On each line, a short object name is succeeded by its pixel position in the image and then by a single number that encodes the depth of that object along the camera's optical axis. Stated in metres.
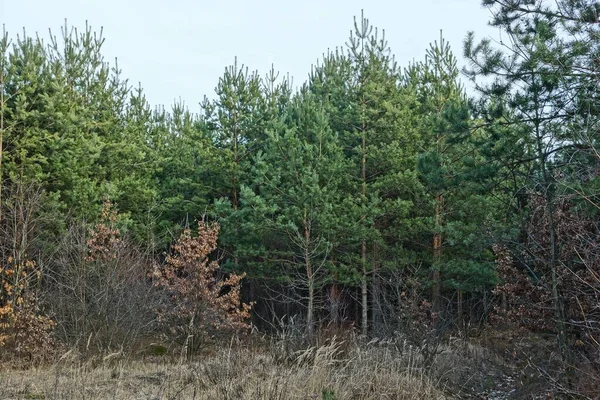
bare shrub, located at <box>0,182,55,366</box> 15.23
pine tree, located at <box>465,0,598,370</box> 10.07
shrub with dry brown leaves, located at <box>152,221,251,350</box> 17.56
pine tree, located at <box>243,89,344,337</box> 23.45
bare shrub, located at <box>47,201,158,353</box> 14.46
